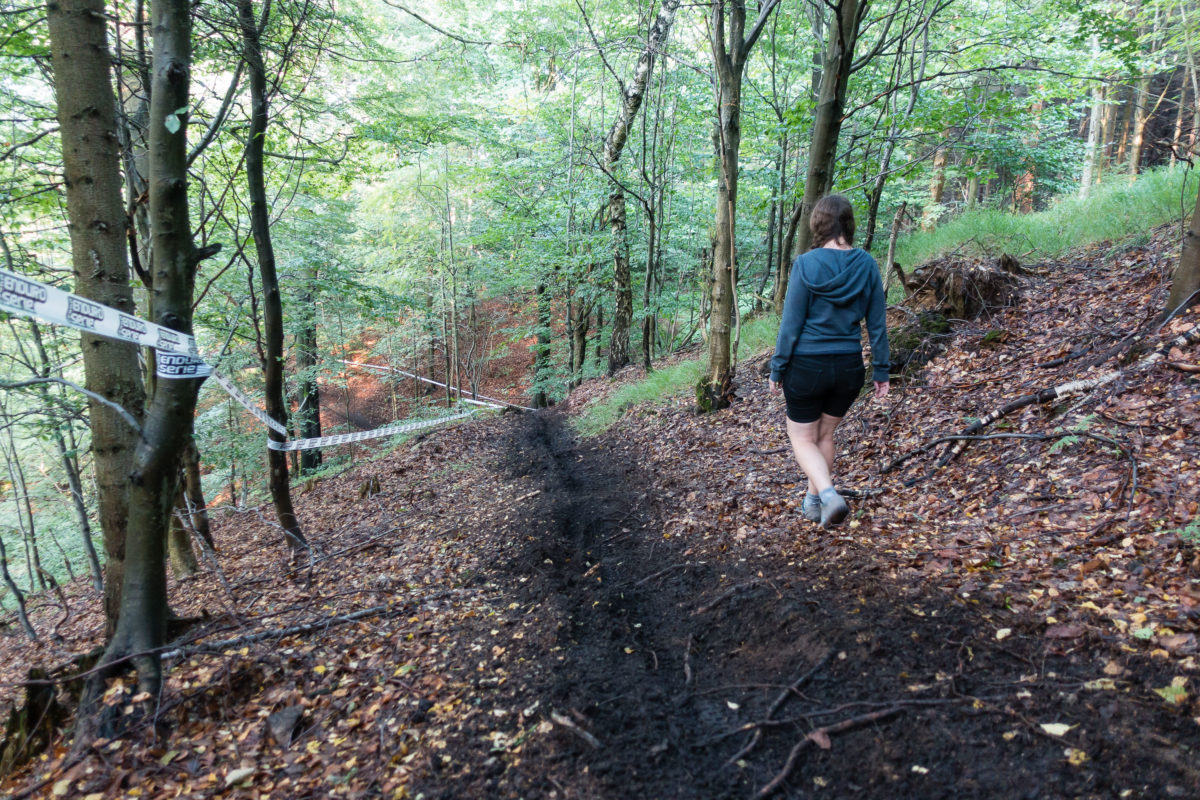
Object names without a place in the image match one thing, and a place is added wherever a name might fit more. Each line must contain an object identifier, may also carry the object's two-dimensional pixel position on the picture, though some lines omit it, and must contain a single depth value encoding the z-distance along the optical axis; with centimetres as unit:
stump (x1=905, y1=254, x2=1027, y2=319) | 586
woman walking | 330
